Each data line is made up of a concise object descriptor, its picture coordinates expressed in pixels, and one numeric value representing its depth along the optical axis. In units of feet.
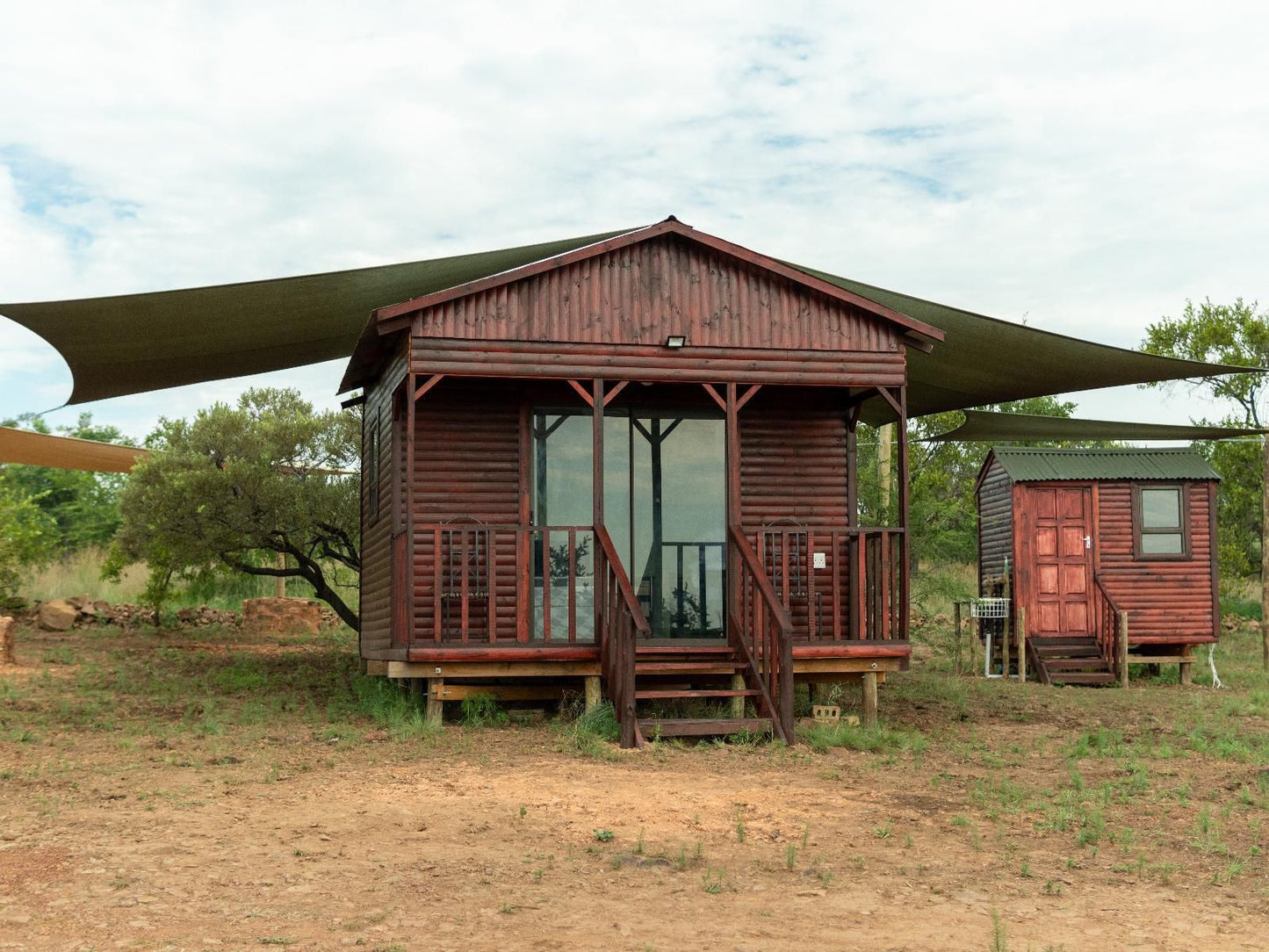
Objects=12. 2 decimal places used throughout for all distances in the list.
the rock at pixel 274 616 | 72.13
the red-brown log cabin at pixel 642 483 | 34.68
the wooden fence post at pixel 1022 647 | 58.29
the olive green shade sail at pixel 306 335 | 31.60
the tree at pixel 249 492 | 54.90
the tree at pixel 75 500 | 118.73
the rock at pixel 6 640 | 50.39
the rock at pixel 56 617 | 66.23
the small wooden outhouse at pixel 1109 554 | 60.70
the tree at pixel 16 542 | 65.98
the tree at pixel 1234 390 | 80.43
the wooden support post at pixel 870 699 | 36.68
